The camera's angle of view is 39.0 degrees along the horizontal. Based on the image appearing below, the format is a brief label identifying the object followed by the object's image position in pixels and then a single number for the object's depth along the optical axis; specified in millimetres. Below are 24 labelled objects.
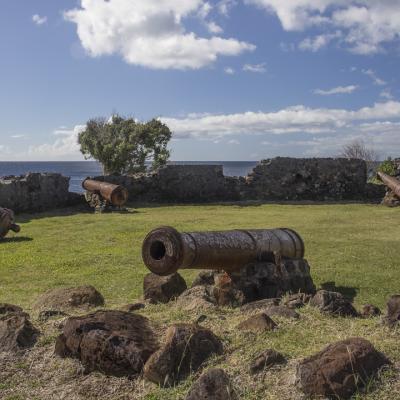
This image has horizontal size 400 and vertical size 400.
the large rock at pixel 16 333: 5488
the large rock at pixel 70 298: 7156
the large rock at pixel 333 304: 6270
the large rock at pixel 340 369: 4254
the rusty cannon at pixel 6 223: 14052
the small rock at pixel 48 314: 6379
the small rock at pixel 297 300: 6660
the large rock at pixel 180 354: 4691
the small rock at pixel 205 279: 8078
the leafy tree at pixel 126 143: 41994
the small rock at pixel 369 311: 6423
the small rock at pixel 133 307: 6988
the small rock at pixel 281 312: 6043
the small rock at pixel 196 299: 6680
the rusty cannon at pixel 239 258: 6629
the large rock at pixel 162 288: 7588
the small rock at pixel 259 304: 6559
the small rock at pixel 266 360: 4656
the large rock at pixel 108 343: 4891
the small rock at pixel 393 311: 5613
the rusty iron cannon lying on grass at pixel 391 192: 20345
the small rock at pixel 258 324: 5555
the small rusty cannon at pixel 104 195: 20188
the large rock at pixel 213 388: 4270
